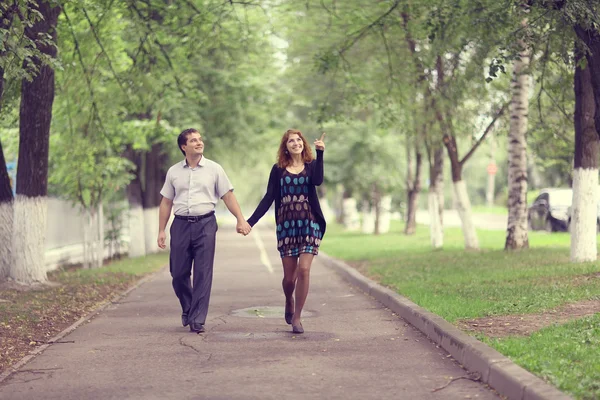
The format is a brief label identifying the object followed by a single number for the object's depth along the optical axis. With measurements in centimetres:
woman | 946
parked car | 3244
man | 982
